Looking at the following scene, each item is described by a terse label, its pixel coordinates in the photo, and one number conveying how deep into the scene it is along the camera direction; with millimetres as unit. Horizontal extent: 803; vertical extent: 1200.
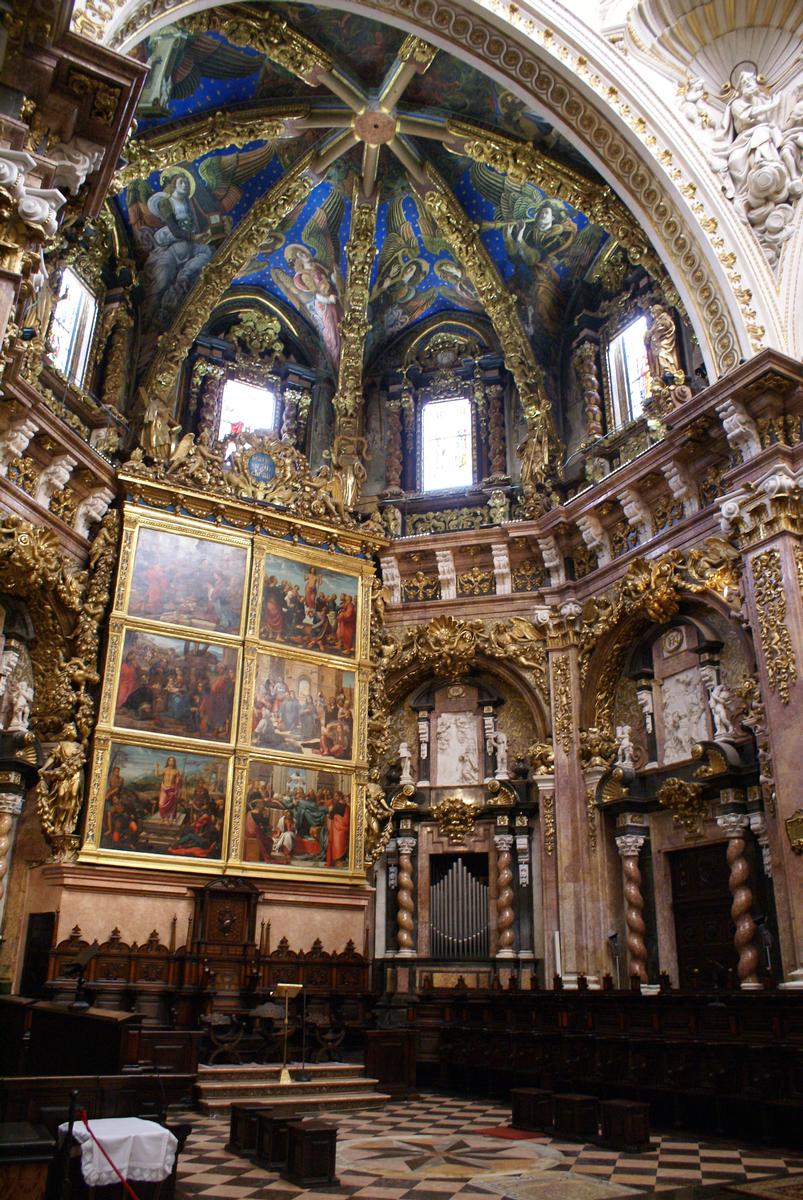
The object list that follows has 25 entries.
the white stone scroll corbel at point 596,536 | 17875
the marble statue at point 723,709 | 14547
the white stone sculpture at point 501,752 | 18203
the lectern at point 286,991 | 12266
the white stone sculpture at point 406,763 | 18797
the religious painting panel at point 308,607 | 18172
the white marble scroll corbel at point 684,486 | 15859
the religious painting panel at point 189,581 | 16938
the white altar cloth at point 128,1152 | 5887
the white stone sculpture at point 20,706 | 14930
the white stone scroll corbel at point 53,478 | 15492
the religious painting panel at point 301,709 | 17375
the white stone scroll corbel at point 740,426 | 14484
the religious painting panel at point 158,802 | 15336
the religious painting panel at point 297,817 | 16688
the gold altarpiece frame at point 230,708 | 15844
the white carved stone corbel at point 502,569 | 19172
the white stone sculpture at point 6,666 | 14750
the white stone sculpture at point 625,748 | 16656
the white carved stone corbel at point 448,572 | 19547
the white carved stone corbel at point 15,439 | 14297
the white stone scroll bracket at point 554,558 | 18719
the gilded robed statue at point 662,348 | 16516
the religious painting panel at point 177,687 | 16188
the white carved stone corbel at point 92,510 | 16688
